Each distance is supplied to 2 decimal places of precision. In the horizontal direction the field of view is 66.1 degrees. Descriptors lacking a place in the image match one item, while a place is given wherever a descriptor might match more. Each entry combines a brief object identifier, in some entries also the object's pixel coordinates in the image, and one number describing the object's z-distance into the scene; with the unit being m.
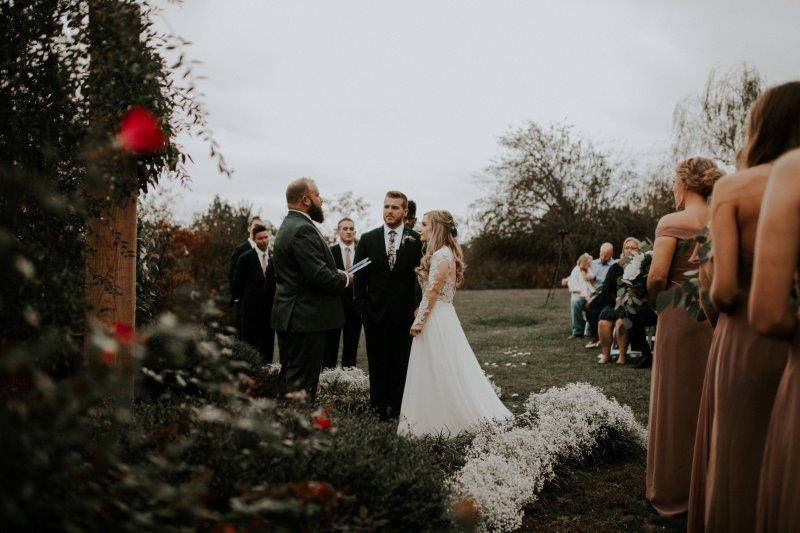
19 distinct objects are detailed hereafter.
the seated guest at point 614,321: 11.25
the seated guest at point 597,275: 14.37
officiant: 5.70
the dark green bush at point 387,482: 3.17
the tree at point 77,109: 3.29
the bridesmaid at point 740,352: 2.77
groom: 7.04
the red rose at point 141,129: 3.78
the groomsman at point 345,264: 10.39
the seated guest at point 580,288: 15.48
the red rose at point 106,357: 1.68
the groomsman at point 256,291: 10.09
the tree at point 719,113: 24.41
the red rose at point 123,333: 1.76
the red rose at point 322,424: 2.95
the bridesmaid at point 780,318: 2.20
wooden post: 4.02
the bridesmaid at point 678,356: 4.39
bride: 6.39
